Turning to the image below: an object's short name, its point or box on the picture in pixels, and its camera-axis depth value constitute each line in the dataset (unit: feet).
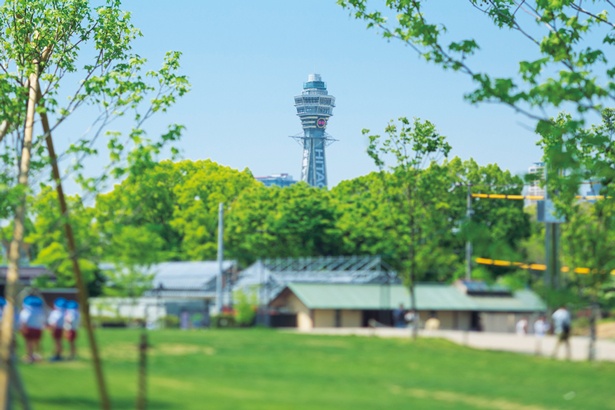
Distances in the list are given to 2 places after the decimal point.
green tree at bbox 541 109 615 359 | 64.34
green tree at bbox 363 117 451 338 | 140.26
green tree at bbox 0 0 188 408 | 67.29
